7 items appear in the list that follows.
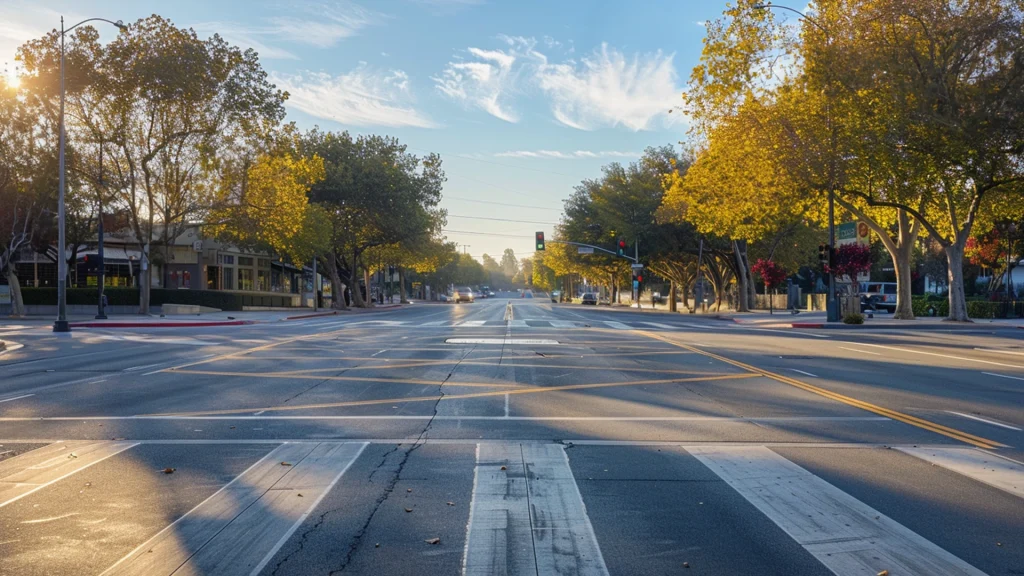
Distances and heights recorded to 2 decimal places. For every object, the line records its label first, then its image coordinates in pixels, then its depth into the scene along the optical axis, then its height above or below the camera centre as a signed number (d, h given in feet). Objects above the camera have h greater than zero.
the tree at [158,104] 123.95 +29.50
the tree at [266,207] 140.97 +14.39
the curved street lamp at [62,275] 95.75 +1.98
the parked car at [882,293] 184.44 -1.47
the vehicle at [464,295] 346.54 -2.42
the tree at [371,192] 195.83 +23.90
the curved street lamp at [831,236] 102.63 +7.21
